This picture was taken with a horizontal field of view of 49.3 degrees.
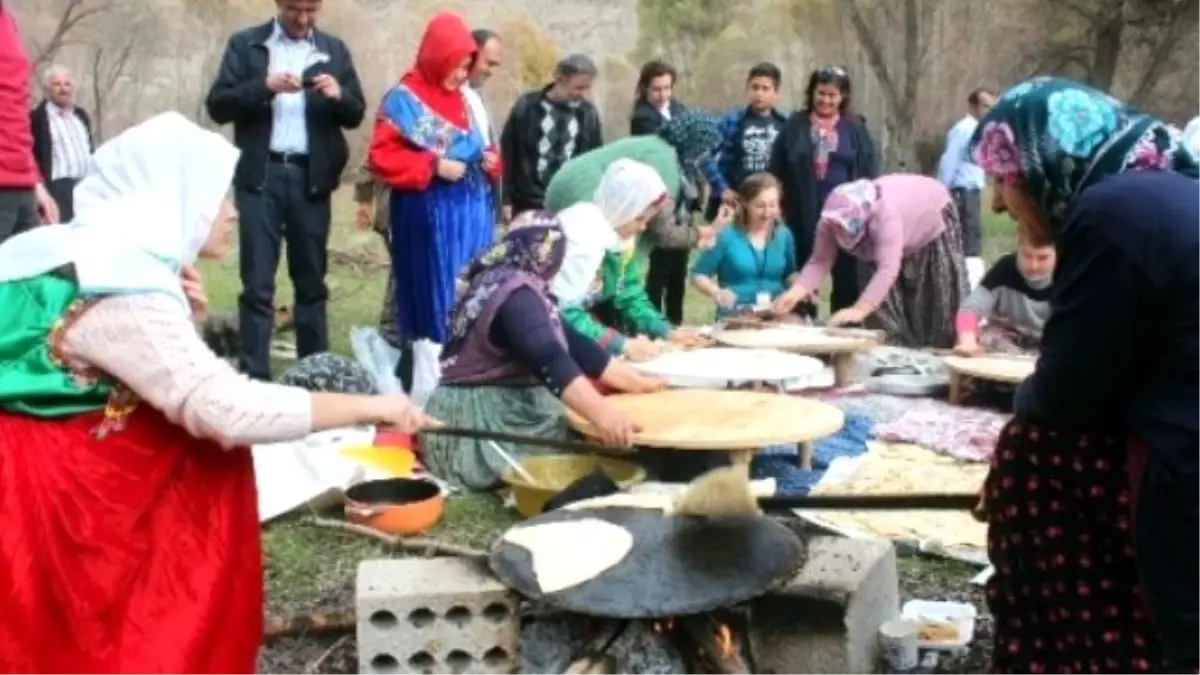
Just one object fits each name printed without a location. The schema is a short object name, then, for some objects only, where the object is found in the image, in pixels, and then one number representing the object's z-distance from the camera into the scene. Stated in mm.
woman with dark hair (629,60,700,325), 7156
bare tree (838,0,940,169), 13633
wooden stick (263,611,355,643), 3252
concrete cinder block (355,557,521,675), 2861
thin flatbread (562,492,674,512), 3176
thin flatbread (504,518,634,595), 2730
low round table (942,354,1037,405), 5023
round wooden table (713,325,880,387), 5441
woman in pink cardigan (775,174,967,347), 6068
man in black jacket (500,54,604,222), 7281
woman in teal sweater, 6441
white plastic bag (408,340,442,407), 5355
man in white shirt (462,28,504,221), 5984
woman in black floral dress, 1868
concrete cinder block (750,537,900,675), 2842
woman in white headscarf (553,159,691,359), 4555
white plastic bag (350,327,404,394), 5719
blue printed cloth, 4493
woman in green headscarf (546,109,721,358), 4960
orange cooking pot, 3926
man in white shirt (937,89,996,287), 9633
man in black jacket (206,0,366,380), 5648
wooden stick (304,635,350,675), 3123
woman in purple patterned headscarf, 3783
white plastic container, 3014
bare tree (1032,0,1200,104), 13898
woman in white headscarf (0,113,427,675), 2508
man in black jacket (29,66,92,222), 8281
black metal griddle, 2605
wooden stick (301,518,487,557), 3677
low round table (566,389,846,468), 3752
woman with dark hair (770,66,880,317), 7117
